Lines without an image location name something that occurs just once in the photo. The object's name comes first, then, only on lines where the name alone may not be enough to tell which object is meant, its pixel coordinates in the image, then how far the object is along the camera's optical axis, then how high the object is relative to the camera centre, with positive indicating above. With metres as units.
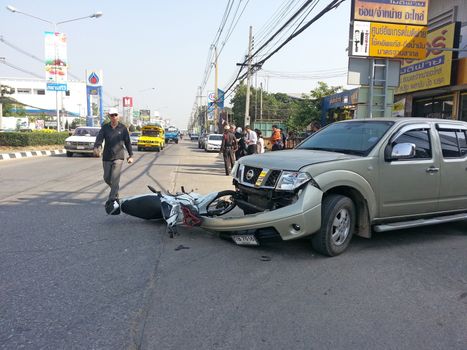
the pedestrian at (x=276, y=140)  14.22 -0.19
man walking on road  7.35 -0.34
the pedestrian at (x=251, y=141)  14.73 -0.25
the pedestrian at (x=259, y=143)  15.33 -0.33
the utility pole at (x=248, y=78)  25.26 +3.50
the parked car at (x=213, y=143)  31.67 -0.76
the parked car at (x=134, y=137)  42.94 -0.61
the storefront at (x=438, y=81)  13.97 +2.05
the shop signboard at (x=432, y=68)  14.11 +2.59
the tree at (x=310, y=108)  33.47 +2.25
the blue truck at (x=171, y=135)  55.53 -0.39
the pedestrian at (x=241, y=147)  15.31 -0.50
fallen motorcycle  5.89 -1.13
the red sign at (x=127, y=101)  90.53 +6.60
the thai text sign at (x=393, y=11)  10.42 +3.27
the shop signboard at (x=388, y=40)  9.92 +2.47
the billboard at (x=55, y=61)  30.36 +5.14
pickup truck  4.90 -0.61
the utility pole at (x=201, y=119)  89.98 +3.15
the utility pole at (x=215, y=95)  45.59 +4.33
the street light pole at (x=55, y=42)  29.70 +6.44
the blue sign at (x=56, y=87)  30.79 +3.17
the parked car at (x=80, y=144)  21.98 -0.73
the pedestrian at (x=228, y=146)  14.24 -0.45
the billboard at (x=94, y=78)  47.34 +6.03
